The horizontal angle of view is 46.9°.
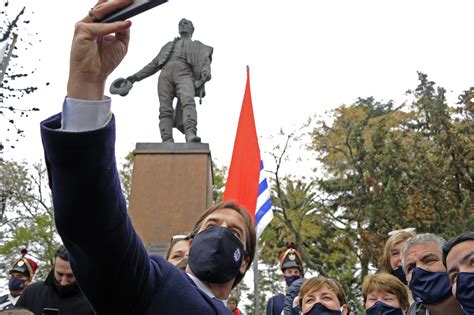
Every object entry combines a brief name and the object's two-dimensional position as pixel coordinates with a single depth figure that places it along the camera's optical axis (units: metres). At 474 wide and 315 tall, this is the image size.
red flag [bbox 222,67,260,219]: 7.47
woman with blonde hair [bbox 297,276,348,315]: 3.54
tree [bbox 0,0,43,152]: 8.61
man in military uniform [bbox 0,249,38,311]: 5.27
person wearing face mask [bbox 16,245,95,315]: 3.48
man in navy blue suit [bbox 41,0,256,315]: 1.16
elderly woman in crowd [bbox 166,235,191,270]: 3.10
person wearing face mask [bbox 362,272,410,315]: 3.55
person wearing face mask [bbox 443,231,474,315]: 2.41
